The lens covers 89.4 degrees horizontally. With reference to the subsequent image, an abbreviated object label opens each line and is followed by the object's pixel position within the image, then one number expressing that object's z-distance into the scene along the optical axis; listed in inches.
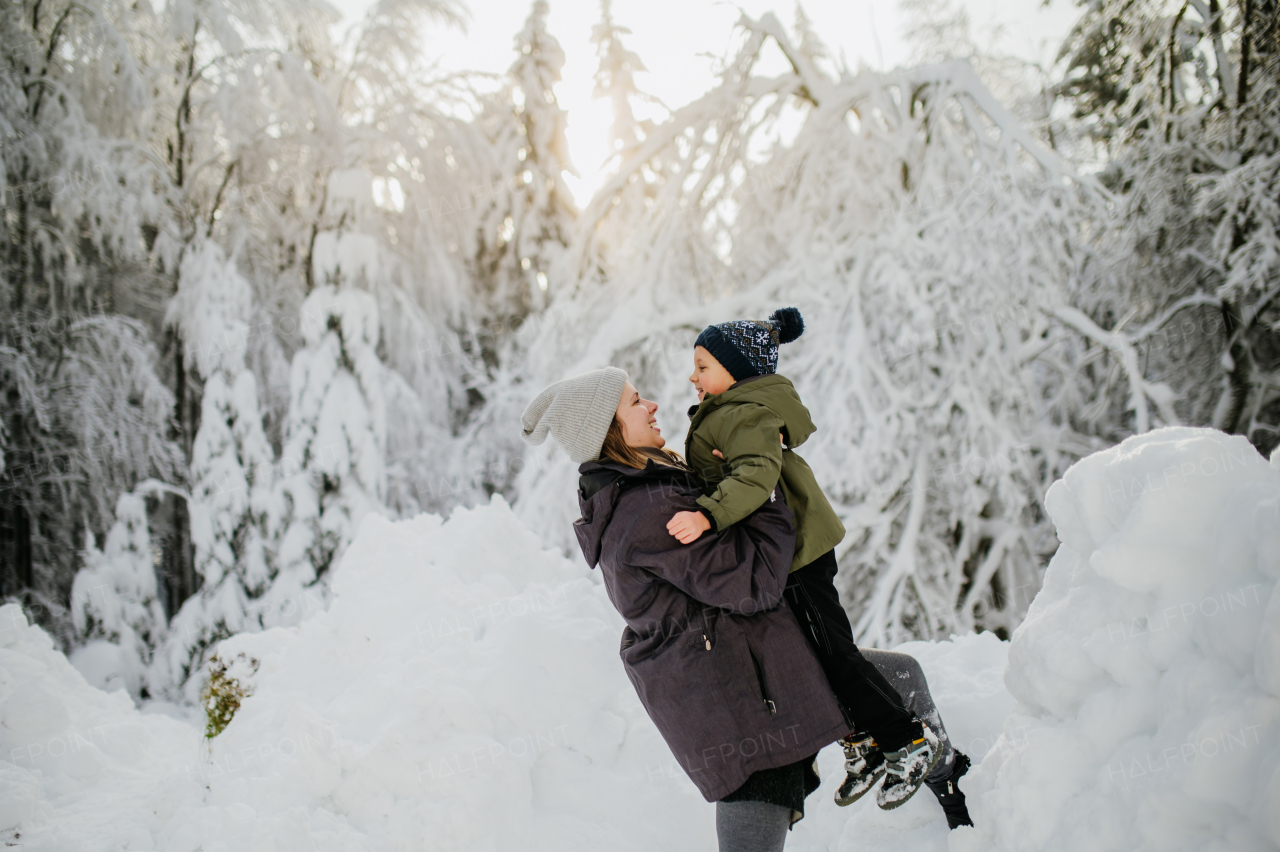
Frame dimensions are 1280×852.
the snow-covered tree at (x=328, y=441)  294.4
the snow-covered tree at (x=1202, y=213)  182.1
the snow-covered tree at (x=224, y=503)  297.0
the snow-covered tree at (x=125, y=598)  286.2
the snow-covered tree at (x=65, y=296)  278.2
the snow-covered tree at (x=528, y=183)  438.3
